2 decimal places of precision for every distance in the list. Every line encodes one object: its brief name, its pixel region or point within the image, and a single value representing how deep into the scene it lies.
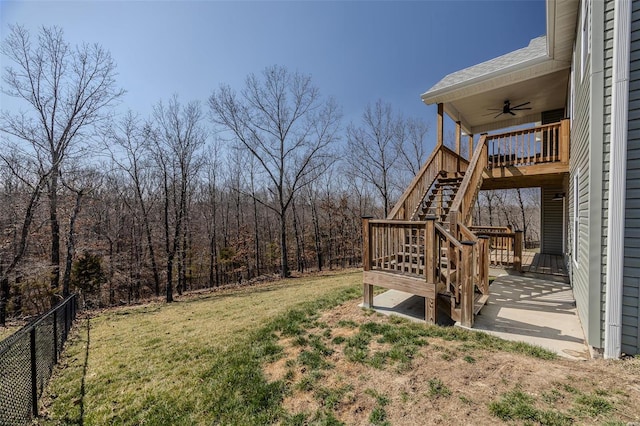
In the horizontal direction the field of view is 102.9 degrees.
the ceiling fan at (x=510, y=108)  7.97
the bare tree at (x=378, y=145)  18.84
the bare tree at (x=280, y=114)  14.89
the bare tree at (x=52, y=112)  9.80
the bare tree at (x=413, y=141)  19.81
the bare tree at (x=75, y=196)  10.03
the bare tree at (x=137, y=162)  13.37
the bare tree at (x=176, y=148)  13.27
